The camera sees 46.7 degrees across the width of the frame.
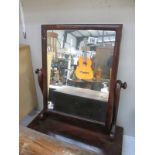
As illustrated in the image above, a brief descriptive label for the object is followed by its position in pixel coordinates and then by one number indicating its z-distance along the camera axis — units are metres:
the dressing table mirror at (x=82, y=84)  1.05
